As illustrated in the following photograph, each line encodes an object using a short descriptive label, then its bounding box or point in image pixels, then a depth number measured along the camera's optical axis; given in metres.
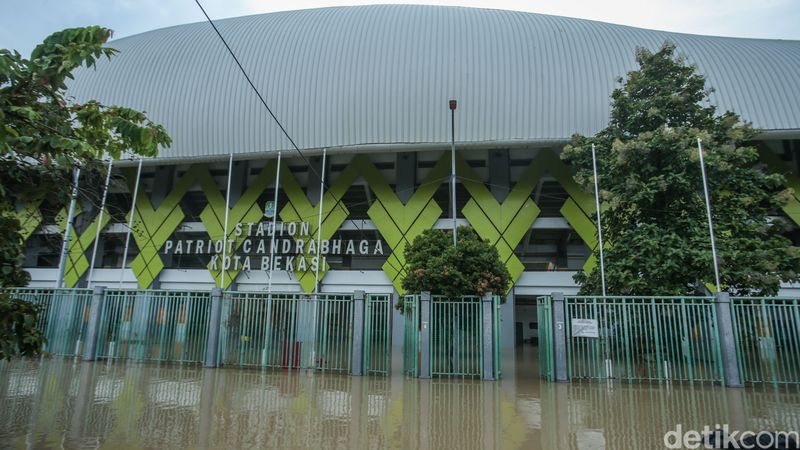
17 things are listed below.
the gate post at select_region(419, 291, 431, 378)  11.07
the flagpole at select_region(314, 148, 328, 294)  19.12
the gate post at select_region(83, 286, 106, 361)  12.67
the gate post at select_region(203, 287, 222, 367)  11.91
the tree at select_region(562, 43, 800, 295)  12.48
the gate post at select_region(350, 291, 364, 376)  11.21
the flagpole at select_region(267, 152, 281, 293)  19.06
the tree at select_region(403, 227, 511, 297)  11.56
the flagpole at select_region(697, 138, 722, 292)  11.53
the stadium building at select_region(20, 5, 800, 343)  18.95
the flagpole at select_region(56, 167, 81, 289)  17.96
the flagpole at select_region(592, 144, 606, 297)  13.16
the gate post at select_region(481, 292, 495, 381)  10.91
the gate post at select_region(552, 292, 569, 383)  10.71
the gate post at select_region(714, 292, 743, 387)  10.30
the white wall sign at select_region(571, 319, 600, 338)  10.93
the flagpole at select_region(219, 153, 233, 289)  20.17
